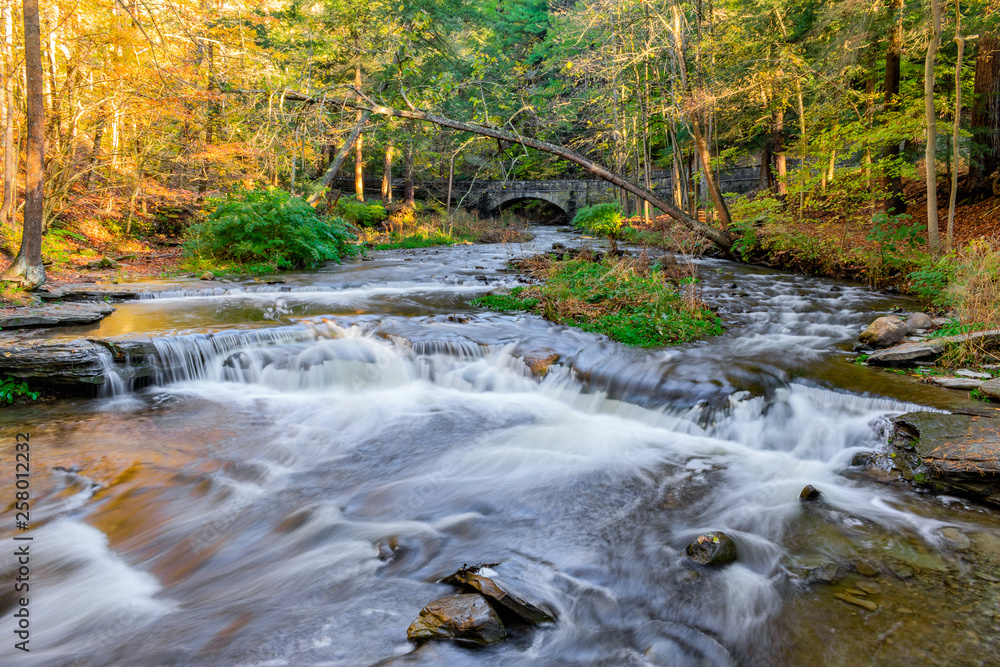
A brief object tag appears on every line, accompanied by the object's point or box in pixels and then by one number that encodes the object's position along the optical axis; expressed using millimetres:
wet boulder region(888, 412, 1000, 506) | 3641
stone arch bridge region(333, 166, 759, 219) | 31109
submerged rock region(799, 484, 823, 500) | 3893
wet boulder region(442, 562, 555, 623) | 2723
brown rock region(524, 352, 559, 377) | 6539
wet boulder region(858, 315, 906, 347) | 6730
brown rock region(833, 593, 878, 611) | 2689
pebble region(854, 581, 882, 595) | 2807
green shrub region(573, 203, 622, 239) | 22688
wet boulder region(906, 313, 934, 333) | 6969
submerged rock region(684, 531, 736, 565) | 3256
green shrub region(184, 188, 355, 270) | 12391
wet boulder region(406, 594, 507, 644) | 2529
